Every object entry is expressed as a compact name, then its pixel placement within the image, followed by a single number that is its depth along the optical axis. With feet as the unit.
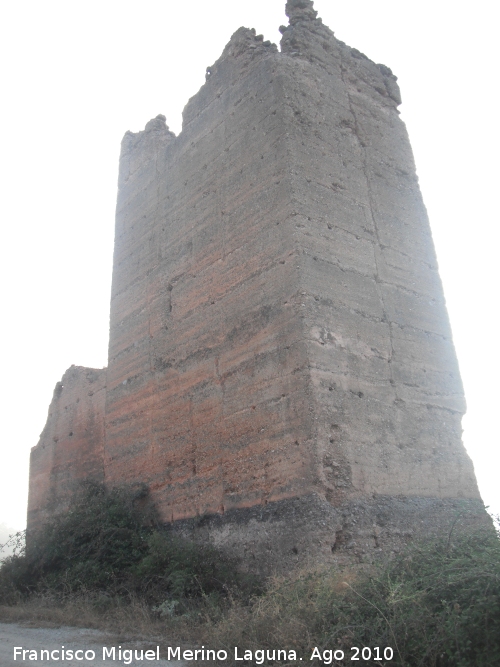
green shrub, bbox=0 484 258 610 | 22.84
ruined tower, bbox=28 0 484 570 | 22.63
